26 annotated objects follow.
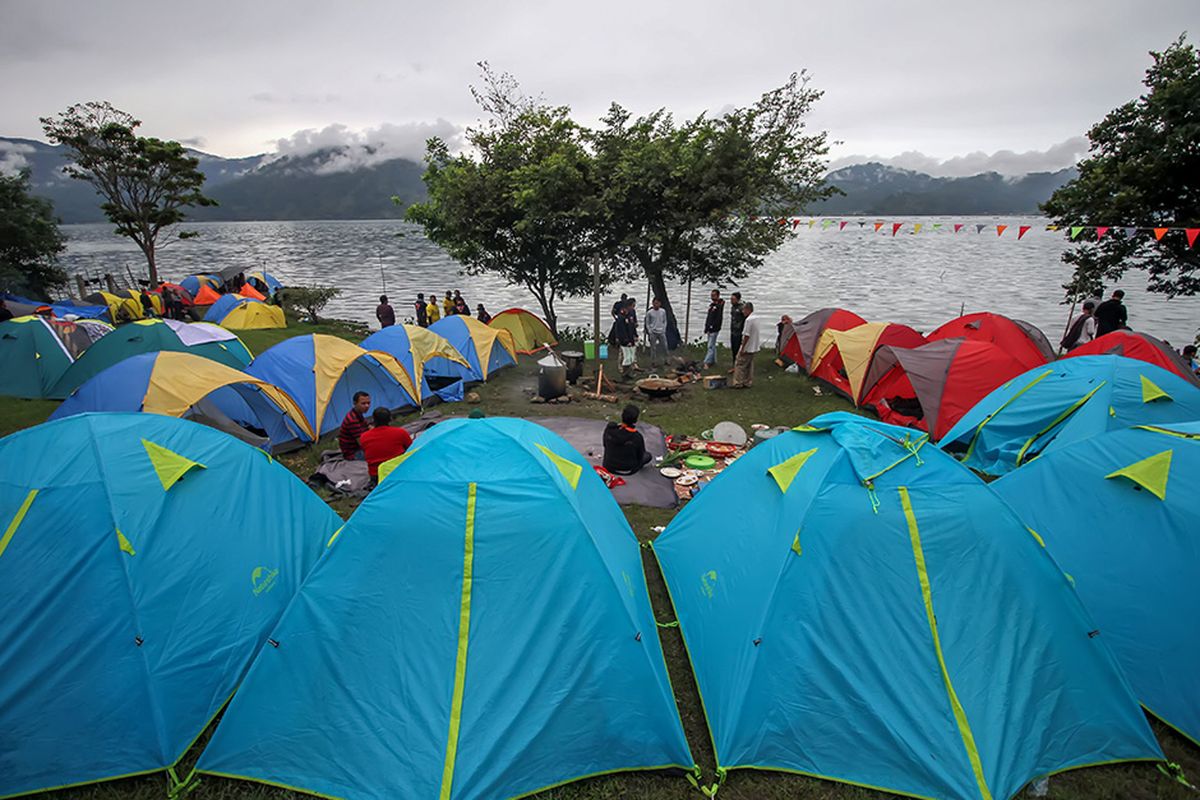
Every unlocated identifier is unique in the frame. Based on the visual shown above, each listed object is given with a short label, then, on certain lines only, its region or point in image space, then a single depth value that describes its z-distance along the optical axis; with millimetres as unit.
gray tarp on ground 8320
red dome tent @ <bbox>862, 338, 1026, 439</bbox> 10469
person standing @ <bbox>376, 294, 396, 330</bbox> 19781
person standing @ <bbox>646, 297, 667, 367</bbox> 15898
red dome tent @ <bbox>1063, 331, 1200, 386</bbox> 9727
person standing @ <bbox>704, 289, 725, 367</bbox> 16109
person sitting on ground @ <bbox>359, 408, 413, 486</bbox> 7629
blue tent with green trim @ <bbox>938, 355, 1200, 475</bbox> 7285
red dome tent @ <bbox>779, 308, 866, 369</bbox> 15398
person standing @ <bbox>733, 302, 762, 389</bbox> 13688
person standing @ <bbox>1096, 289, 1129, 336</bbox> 13125
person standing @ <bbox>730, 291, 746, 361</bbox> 15430
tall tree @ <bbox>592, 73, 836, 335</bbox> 15578
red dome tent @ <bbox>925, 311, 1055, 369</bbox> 12188
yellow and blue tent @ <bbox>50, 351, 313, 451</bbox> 8734
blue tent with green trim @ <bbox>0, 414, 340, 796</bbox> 3951
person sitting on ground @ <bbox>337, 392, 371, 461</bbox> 9125
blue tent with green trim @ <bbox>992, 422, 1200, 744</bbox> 4473
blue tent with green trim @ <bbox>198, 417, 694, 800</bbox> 3865
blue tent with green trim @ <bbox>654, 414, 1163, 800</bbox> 3941
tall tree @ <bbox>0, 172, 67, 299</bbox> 25828
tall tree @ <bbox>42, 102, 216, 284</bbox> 26391
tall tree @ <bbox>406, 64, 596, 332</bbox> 16516
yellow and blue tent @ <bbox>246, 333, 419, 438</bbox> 10602
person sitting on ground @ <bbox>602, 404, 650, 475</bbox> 8688
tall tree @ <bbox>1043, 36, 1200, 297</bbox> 13312
